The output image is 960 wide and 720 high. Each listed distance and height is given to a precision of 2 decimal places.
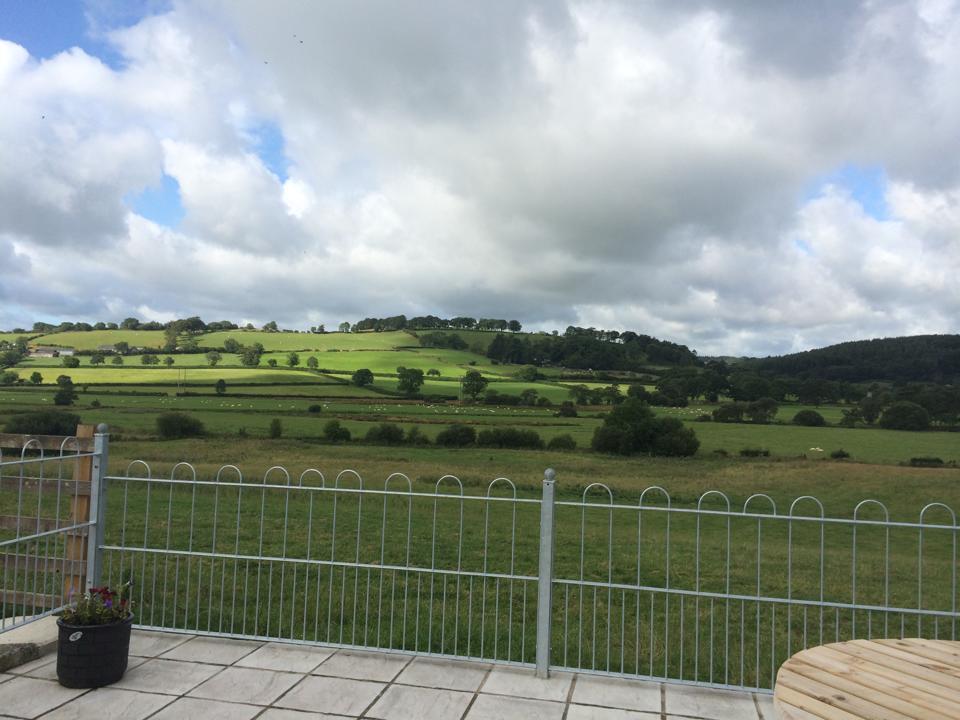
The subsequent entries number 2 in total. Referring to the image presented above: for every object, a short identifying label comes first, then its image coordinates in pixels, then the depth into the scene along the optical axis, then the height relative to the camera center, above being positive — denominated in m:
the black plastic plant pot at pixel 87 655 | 4.27 -1.84
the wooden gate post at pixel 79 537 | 5.56 -1.40
